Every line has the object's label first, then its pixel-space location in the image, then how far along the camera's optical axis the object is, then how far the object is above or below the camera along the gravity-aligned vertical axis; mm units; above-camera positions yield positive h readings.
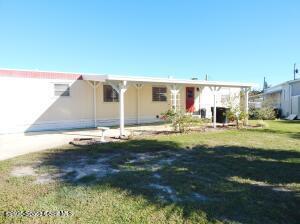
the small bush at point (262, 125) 12310 -947
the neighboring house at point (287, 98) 18021 +931
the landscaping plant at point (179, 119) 9963 -475
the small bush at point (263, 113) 16704 -376
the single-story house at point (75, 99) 10219 +521
